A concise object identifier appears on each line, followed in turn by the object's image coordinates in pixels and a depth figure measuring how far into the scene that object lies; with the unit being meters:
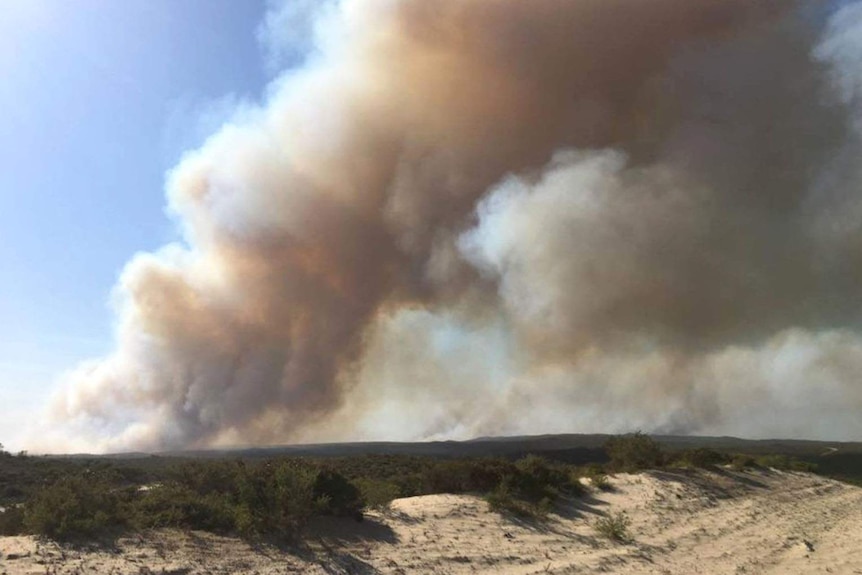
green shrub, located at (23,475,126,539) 8.40
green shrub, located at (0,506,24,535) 8.77
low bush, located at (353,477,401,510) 12.71
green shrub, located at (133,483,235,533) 9.48
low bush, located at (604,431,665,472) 22.34
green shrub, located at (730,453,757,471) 24.64
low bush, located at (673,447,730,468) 23.20
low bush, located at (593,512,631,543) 13.40
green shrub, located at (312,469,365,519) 11.37
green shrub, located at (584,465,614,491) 17.86
